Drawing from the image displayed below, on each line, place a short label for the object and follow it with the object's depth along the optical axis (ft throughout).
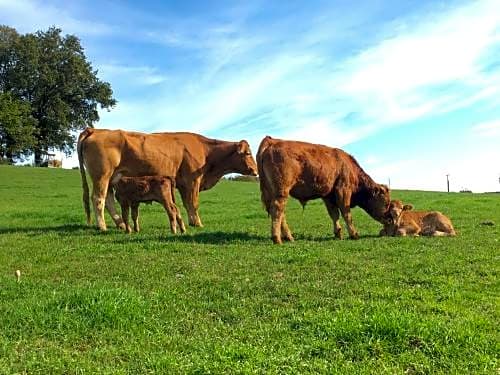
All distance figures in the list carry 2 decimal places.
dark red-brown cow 40.32
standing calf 46.03
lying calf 44.11
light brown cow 47.50
